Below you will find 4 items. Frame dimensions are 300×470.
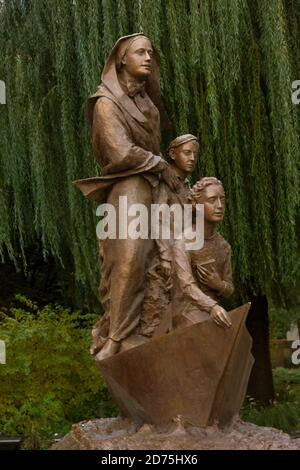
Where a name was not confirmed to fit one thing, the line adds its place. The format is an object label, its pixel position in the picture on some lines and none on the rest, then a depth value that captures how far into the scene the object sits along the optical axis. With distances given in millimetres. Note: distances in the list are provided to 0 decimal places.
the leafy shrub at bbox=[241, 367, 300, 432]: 13839
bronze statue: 7771
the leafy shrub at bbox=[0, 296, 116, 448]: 14697
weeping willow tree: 12377
